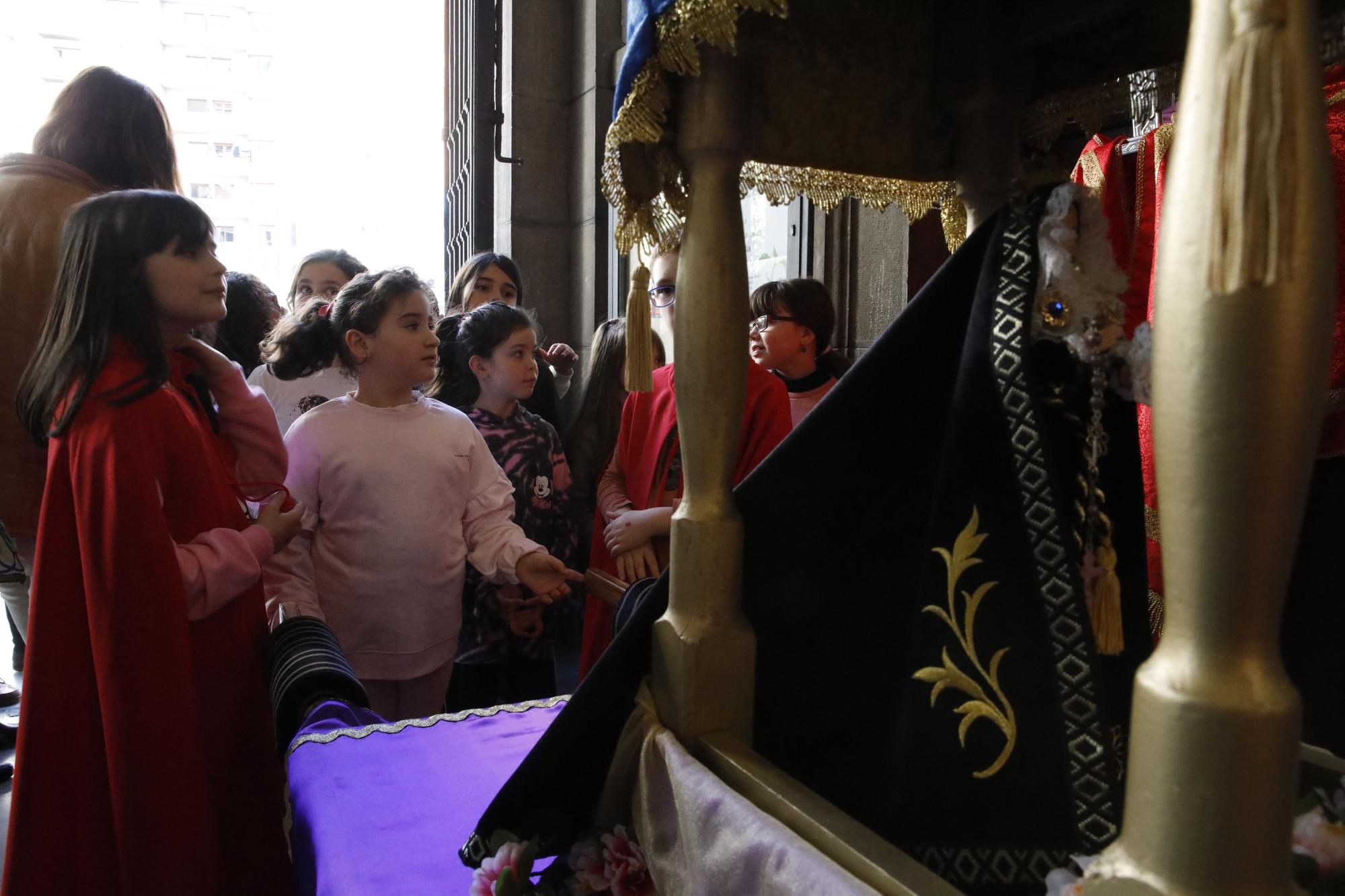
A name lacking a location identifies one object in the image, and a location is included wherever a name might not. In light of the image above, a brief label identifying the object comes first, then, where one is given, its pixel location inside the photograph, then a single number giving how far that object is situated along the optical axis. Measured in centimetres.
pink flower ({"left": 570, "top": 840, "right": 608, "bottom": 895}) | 90
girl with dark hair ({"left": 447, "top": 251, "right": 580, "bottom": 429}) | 296
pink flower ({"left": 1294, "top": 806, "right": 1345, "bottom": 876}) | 67
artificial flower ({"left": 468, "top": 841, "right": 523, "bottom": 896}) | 87
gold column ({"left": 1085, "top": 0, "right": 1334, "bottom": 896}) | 43
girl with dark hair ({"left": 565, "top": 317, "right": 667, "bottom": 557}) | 258
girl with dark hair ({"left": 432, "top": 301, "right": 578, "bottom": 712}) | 221
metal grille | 456
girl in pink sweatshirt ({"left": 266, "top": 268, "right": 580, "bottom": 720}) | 190
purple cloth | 95
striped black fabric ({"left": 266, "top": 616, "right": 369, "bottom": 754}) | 128
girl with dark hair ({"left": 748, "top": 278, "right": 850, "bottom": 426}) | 235
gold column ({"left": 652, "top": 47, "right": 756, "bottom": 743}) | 90
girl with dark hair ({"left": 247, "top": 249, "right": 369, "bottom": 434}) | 239
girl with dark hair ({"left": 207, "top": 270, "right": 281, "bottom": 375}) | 286
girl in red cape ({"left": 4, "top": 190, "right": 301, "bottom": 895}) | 135
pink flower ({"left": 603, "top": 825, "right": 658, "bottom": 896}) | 88
